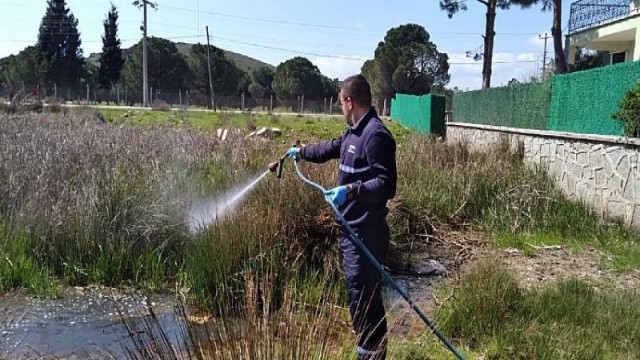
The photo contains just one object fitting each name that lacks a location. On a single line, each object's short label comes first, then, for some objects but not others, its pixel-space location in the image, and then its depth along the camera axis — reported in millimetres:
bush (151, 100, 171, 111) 32684
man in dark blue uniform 3761
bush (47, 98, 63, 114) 23891
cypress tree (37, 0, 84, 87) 58250
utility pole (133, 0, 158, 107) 45156
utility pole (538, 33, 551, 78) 59453
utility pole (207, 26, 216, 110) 47331
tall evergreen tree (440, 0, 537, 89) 27469
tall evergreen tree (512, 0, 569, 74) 21547
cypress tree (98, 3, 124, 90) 60375
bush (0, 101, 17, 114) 20266
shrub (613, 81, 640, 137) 8414
